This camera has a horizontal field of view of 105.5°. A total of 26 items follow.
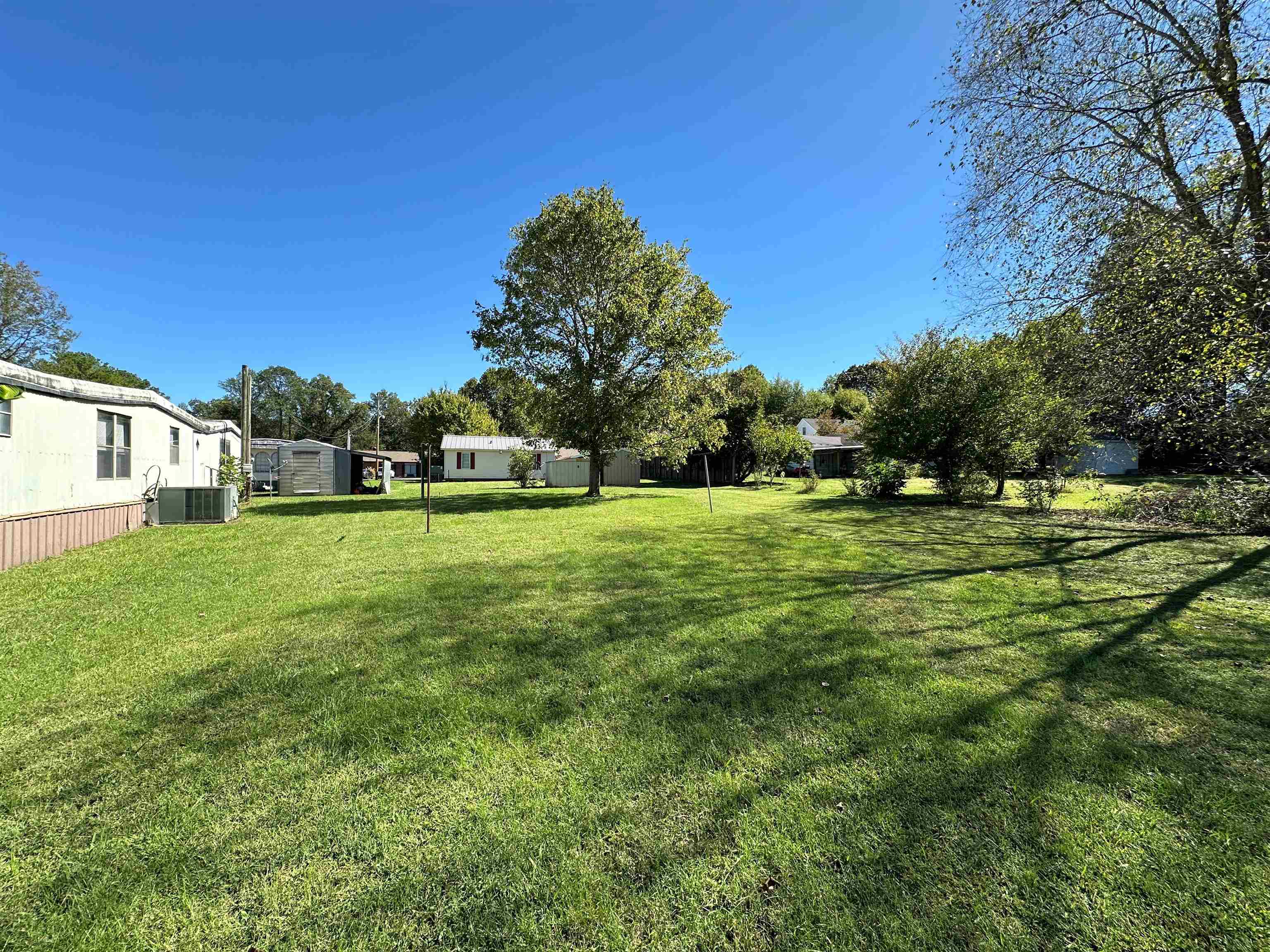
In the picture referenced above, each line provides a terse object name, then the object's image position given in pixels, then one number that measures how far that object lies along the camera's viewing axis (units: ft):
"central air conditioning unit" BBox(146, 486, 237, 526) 37.50
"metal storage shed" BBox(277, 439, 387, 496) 68.69
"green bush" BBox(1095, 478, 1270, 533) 29.30
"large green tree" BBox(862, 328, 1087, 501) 43.42
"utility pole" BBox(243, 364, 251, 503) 57.98
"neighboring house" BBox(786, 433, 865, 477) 116.26
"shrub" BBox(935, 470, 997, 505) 45.29
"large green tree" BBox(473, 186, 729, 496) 55.11
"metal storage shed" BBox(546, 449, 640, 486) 98.17
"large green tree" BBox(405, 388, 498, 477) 133.69
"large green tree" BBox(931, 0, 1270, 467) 19.21
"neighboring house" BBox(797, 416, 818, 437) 153.48
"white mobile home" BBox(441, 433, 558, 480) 116.26
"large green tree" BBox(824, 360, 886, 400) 192.34
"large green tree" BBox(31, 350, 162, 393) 117.39
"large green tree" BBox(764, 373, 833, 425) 116.37
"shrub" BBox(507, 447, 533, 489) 85.81
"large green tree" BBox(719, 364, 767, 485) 88.17
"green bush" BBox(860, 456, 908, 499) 52.65
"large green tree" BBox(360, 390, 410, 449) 206.69
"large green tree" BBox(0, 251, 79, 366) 101.86
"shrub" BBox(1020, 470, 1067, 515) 40.65
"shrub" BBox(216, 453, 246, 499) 52.08
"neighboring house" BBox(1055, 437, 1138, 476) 46.90
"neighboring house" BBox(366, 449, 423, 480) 162.91
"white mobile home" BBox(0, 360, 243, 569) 23.66
